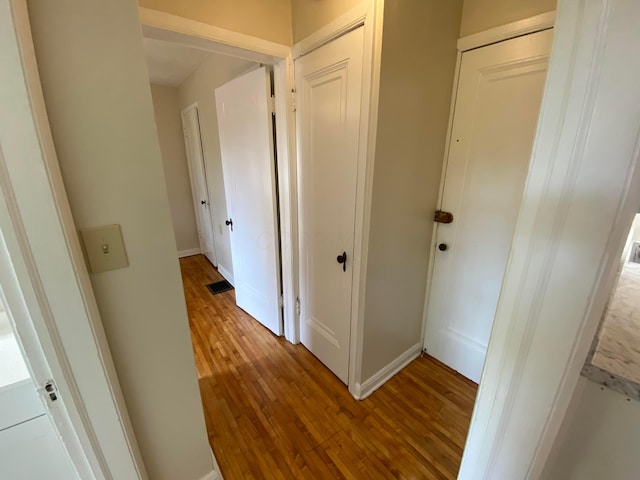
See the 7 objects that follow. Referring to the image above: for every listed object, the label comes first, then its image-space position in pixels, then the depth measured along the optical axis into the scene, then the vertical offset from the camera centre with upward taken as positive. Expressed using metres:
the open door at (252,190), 1.81 -0.15
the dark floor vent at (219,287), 3.06 -1.35
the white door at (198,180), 3.27 -0.13
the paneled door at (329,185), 1.33 -0.09
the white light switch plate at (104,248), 0.72 -0.21
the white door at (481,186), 1.30 -0.09
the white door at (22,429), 0.69 -0.68
